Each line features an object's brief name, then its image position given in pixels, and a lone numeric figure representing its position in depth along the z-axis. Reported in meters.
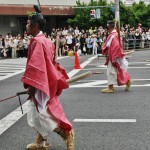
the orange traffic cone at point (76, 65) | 16.77
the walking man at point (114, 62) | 10.01
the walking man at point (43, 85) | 4.95
